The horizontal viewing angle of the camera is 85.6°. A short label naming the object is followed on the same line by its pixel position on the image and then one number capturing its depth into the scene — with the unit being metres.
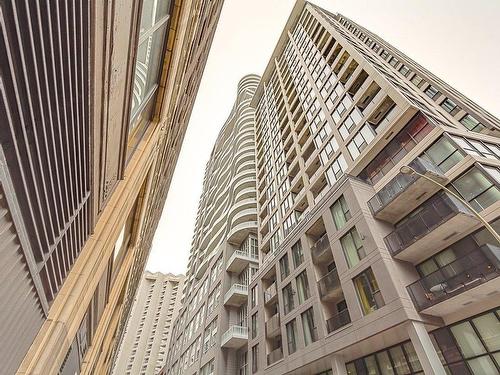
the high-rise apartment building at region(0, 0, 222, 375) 2.48
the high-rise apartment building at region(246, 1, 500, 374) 12.22
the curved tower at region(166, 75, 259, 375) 29.78
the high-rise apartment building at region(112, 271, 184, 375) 95.75
